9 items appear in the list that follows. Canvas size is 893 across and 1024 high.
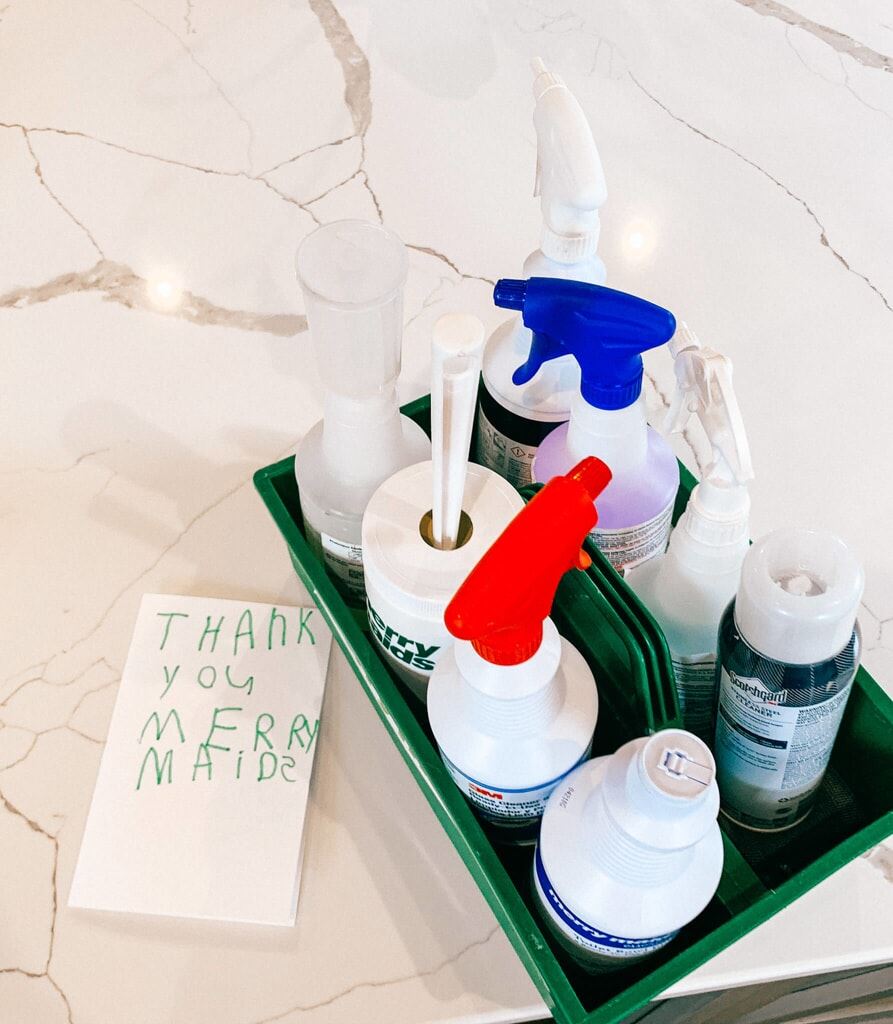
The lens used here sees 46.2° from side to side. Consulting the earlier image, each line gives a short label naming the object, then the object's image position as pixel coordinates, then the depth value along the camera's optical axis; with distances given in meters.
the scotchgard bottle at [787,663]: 0.40
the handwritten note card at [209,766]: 0.55
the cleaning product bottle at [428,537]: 0.44
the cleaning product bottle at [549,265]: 0.46
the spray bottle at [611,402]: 0.42
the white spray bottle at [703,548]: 0.42
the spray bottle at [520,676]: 0.36
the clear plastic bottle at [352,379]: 0.45
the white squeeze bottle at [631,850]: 0.35
